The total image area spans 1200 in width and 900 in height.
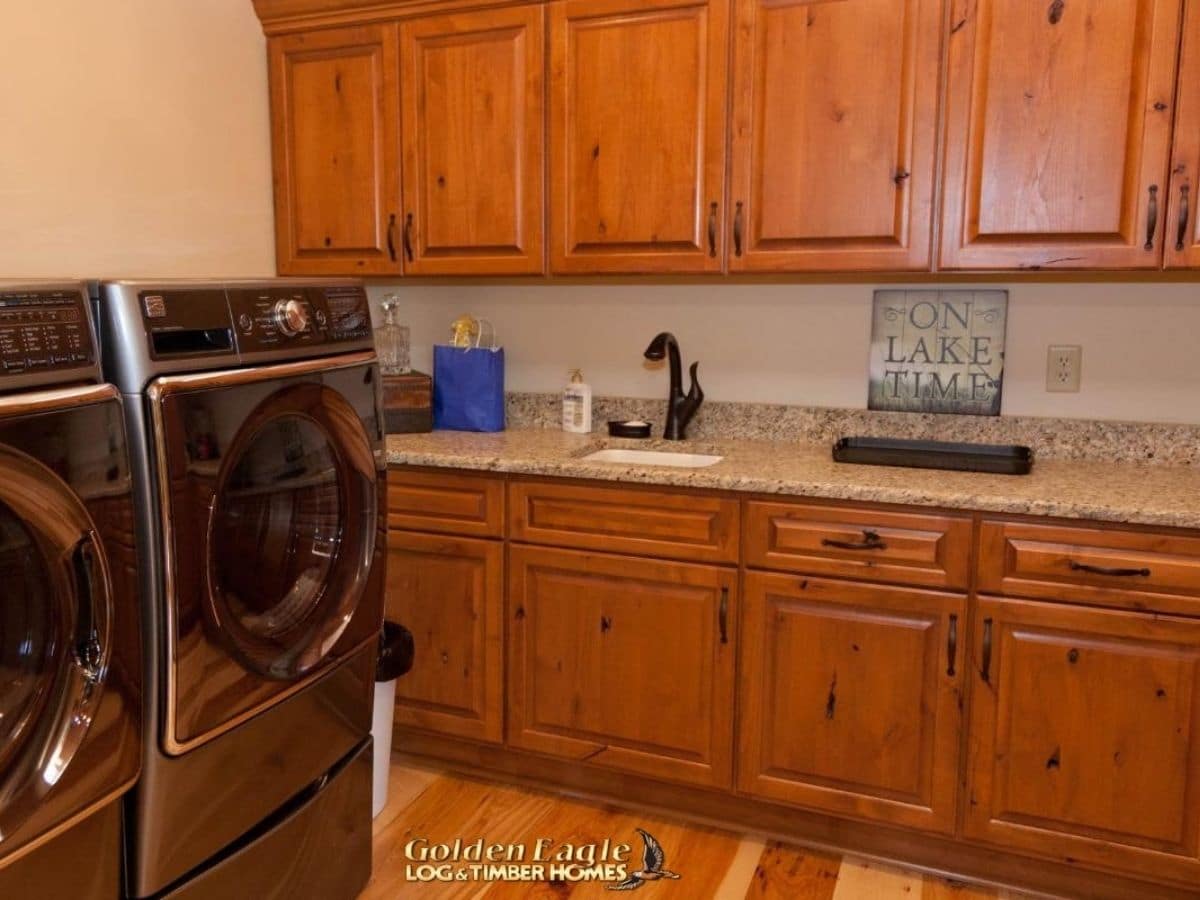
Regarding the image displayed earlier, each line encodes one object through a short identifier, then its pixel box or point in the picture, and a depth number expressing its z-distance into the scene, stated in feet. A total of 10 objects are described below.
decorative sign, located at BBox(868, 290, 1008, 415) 7.88
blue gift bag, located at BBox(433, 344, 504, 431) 8.89
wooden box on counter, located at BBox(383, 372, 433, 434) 8.60
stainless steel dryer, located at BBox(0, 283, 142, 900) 3.68
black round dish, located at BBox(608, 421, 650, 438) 8.77
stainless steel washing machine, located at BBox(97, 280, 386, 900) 4.32
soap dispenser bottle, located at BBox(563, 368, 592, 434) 8.93
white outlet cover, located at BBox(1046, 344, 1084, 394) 7.68
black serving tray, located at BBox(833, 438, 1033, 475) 6.97
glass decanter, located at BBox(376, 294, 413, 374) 9.37
